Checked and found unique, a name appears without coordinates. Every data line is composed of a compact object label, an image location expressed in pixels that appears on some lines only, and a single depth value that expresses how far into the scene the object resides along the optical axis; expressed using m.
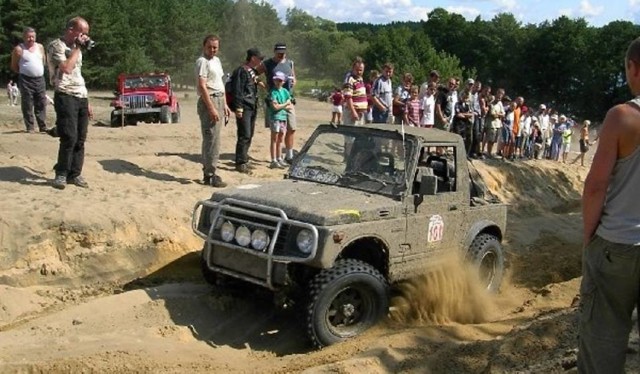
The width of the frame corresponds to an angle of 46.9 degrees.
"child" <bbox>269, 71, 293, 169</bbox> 11.66
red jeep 22.39
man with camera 8.82
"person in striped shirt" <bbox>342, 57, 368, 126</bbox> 12.73
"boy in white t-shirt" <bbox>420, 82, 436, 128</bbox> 14.62
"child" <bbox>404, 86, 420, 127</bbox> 14.26
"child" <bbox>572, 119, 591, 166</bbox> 23.07
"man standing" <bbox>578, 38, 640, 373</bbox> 3.78
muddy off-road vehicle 6.26
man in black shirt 11.16
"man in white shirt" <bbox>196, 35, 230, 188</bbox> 9.98
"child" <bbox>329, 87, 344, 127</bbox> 14.79
